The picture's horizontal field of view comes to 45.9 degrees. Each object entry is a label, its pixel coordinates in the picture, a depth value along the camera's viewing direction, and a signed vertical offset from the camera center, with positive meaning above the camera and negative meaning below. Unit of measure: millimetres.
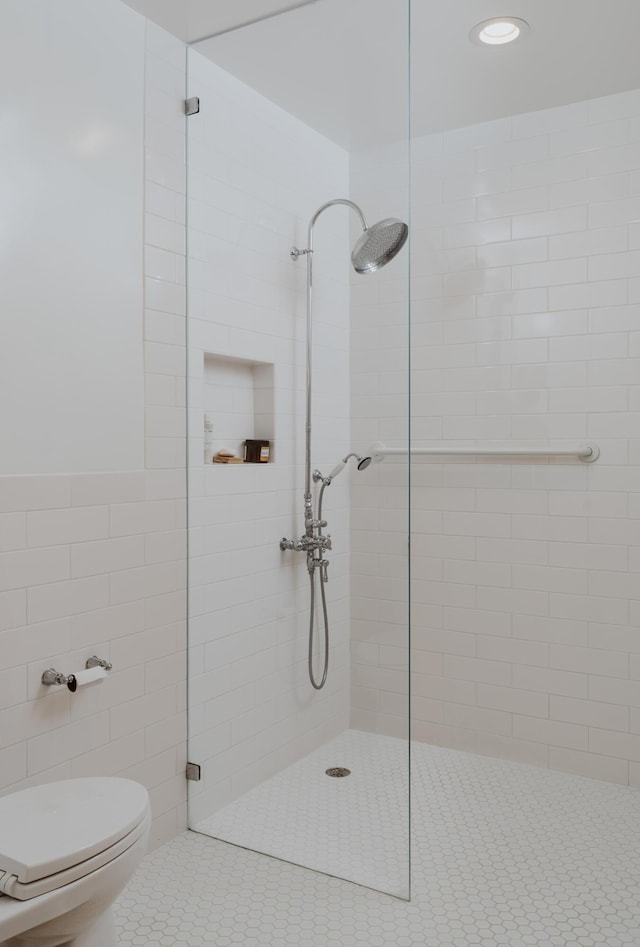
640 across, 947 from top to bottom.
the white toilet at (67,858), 1431 -798
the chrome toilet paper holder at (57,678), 1945 -581
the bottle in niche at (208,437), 2453 +58
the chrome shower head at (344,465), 2115 -25
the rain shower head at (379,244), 2049 +582
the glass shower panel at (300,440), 2084 +47
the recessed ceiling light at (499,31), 2293 +1321
